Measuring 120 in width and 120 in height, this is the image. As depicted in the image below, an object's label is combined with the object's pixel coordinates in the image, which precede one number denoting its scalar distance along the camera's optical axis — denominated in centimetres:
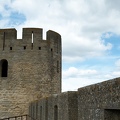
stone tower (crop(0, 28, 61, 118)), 2041
